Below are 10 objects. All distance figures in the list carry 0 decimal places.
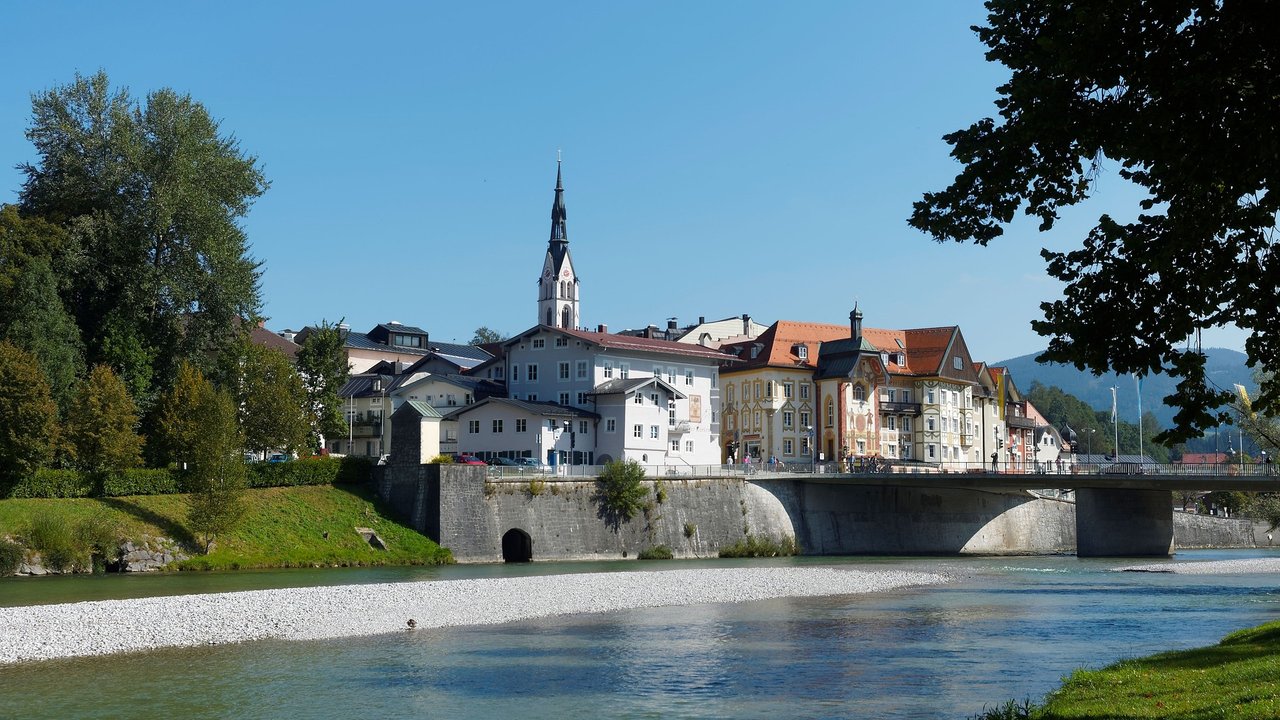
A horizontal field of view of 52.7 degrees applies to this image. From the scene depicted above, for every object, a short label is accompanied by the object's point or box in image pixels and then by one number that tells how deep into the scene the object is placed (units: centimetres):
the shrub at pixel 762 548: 7754
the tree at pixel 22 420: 5844
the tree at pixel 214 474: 5978
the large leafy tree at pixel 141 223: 6838
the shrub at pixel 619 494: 7312
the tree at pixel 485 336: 18988
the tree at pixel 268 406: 7312
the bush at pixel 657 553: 7338
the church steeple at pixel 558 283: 15512
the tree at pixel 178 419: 6381
